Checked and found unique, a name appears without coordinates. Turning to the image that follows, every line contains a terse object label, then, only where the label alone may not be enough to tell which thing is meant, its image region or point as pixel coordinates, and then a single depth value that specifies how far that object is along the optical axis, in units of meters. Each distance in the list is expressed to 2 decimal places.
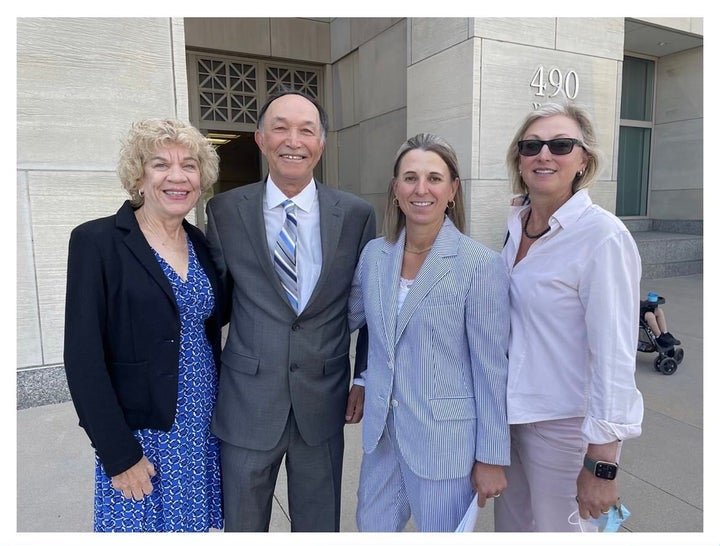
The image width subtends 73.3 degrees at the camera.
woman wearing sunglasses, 1.68
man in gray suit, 2.07
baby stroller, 5.04
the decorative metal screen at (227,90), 9.11
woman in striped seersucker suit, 1.79
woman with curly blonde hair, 1.80
